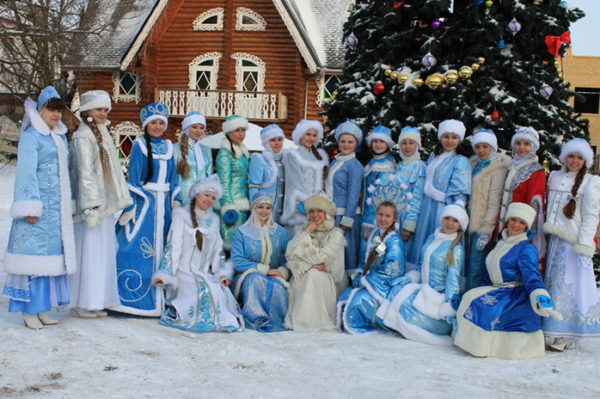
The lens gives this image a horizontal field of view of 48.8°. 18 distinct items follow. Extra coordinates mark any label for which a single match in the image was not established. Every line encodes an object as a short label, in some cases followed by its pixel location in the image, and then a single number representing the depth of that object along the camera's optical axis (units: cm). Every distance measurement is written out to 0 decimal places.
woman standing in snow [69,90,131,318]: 553
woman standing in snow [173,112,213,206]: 628
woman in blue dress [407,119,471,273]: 596
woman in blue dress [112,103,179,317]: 591
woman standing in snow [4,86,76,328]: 516
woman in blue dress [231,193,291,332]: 586
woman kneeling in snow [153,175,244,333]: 566
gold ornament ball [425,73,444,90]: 680
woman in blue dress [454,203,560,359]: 505
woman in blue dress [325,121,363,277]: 650
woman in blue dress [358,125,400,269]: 634
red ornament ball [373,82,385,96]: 731
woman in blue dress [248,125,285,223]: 652
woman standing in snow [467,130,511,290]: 581
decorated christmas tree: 686
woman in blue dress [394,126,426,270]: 623
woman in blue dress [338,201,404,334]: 576
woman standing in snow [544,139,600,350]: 528
